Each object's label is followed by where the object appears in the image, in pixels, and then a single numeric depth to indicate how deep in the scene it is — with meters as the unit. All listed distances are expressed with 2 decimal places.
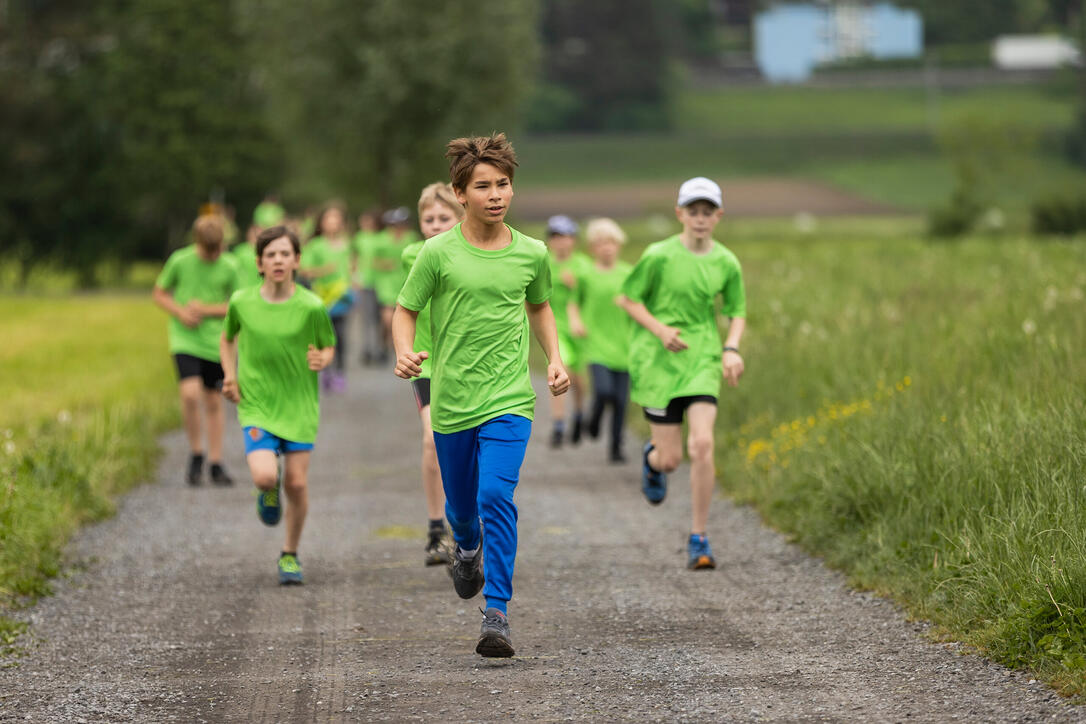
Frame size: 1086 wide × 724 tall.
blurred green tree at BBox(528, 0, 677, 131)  119.19
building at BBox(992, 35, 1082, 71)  128.12
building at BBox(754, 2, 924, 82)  141.75
